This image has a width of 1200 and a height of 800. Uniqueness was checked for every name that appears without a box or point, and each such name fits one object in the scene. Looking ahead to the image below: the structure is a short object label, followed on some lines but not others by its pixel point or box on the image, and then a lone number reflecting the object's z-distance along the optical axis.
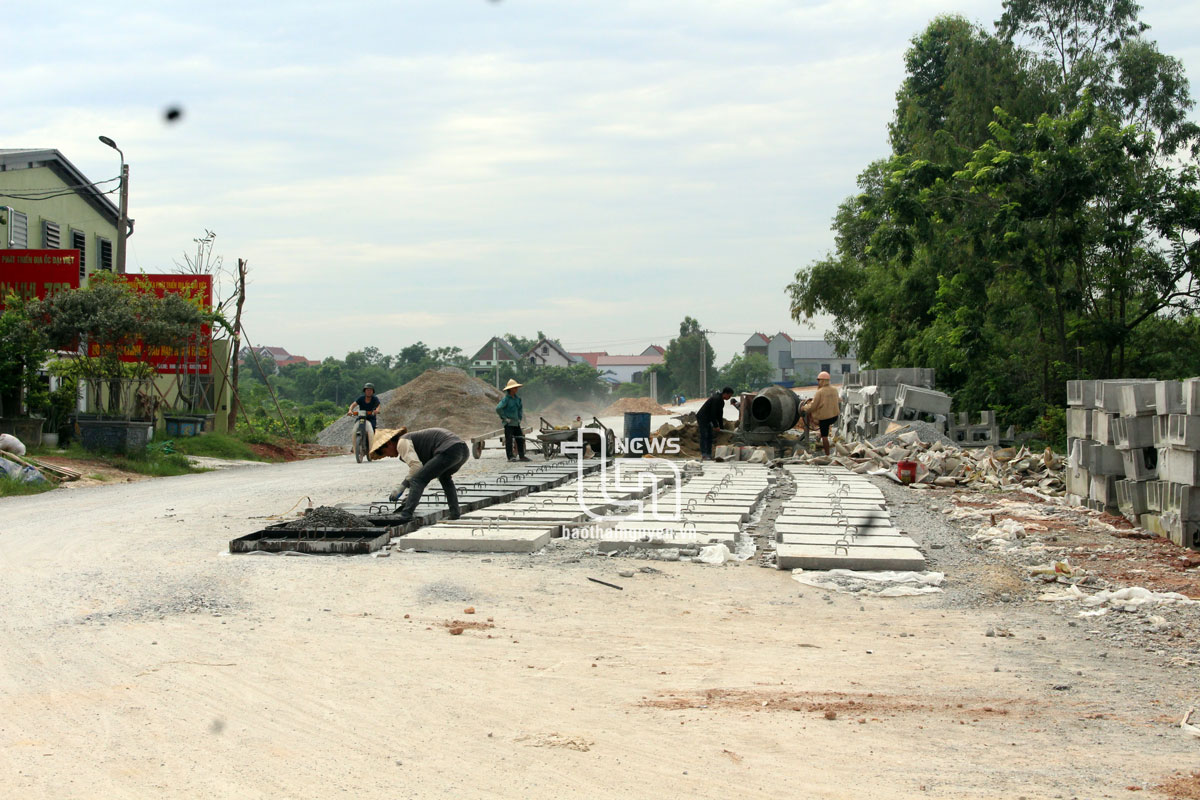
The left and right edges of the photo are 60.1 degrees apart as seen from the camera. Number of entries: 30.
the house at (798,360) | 96.75
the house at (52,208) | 24.64
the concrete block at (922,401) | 21.45
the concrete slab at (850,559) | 8.41
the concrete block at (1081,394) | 12.20
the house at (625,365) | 126.88
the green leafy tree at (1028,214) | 21.89
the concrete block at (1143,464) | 10.86
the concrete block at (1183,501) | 9.51
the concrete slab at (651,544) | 9.34
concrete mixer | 20.44
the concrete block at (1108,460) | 11.67
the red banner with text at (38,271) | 21.33
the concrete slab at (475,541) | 9.33
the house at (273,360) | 91.01
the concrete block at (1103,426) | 11.52
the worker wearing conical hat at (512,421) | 19.33
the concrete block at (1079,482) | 12.60
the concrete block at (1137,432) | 10.69
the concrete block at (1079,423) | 12.39
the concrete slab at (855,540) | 9.21
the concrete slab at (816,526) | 10.06
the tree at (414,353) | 80.50
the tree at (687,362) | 80.81
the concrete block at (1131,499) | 10.96
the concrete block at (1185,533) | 9.48
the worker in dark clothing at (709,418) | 20.45
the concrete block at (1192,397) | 9.09
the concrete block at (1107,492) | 11.84
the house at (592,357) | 131.51
